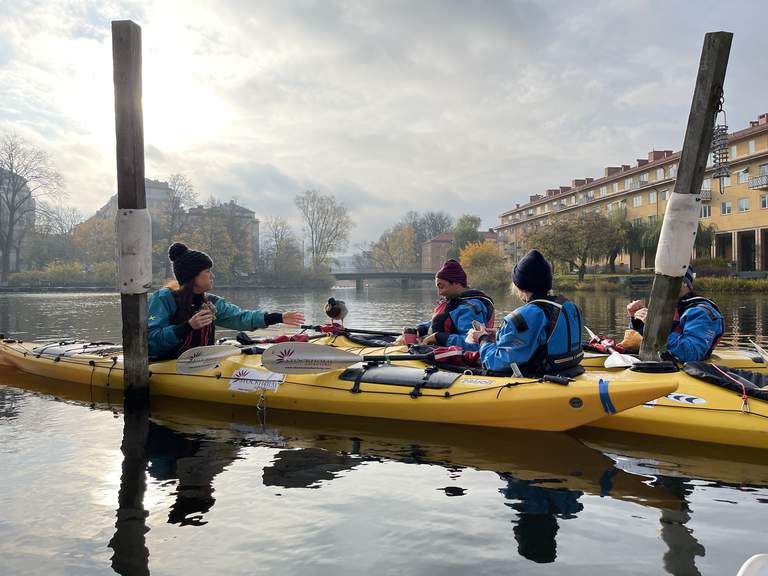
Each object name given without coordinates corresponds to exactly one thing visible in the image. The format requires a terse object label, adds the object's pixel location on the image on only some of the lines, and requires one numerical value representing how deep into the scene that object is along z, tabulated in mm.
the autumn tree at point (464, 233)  77125
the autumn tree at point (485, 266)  51188
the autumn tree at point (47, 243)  58406
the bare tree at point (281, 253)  63875
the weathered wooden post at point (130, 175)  6637
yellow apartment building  38281
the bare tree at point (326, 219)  73812
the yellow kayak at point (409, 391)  5039
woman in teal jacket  6668
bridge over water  65125
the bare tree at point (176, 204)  57062
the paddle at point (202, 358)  6887
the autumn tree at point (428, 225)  102375
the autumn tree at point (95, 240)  60531
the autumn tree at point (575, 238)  44750
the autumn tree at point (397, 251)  93688
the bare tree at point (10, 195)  48281
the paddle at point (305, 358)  6340
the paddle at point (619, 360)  5805
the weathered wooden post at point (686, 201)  6023
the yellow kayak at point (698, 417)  4789
